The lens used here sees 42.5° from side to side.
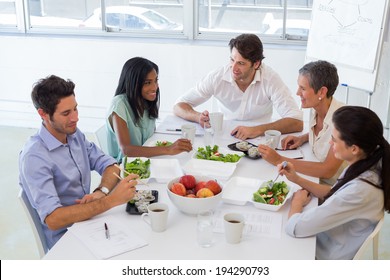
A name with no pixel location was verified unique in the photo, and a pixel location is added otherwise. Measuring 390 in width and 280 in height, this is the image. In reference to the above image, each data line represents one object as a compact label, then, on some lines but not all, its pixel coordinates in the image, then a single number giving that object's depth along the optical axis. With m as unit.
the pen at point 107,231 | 1.70
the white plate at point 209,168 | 2.24
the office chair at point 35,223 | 1.88
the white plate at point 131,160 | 2.13
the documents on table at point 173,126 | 2.82
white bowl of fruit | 1.81
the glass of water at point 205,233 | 1.63
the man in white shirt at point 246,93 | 2.95
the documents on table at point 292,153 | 2.49
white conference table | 1.60
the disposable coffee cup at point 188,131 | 2.57
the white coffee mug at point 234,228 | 1.63
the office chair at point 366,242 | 1.71
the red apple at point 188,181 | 1.90
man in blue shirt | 1.82
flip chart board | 3.55
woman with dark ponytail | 1.71
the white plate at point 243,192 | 1.93
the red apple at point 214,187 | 1.86
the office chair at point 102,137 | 2.64
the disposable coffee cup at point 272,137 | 2.51
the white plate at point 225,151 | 2.45
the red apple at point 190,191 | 1.89
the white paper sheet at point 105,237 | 1.62
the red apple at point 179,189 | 1.84
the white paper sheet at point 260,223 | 1.74
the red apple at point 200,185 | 1.88
